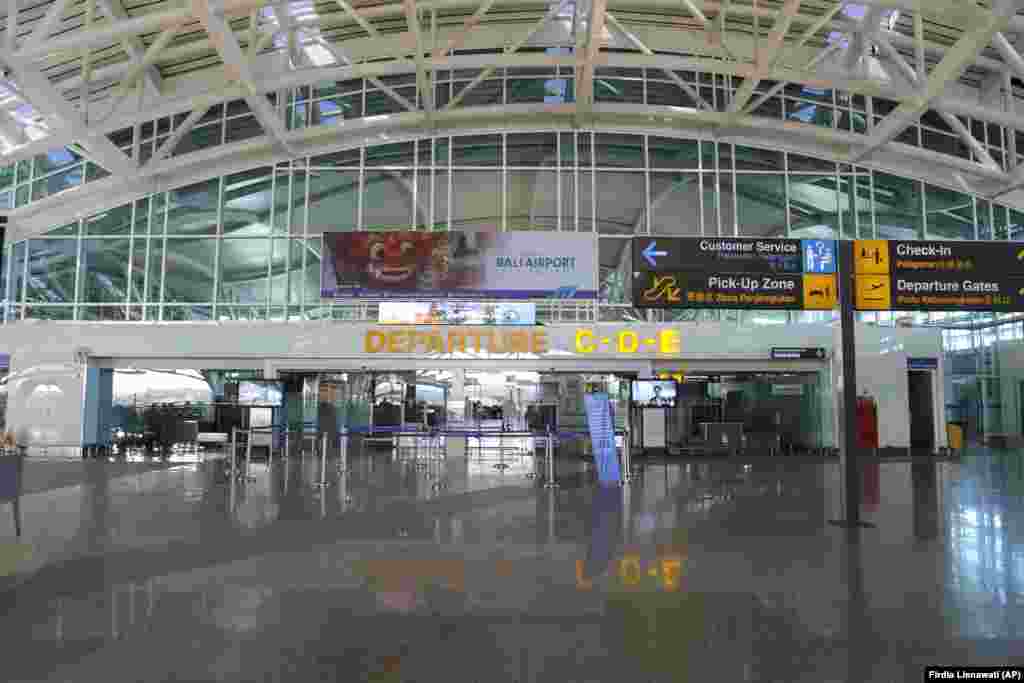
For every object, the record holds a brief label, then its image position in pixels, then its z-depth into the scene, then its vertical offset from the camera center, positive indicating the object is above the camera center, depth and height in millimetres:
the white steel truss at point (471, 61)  15977 +7972
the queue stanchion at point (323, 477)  13298 -1387
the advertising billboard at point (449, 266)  18406 +3126
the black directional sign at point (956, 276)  15484 +2385
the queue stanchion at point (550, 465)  13266 -1183
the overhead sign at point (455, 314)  21688 +2323
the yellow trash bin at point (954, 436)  22812 -1239
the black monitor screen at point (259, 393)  21078 +141
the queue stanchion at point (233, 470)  14333 -1324
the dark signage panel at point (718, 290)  15938 +2168
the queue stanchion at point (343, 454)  14994 -1140
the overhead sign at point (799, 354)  21641 +1137
